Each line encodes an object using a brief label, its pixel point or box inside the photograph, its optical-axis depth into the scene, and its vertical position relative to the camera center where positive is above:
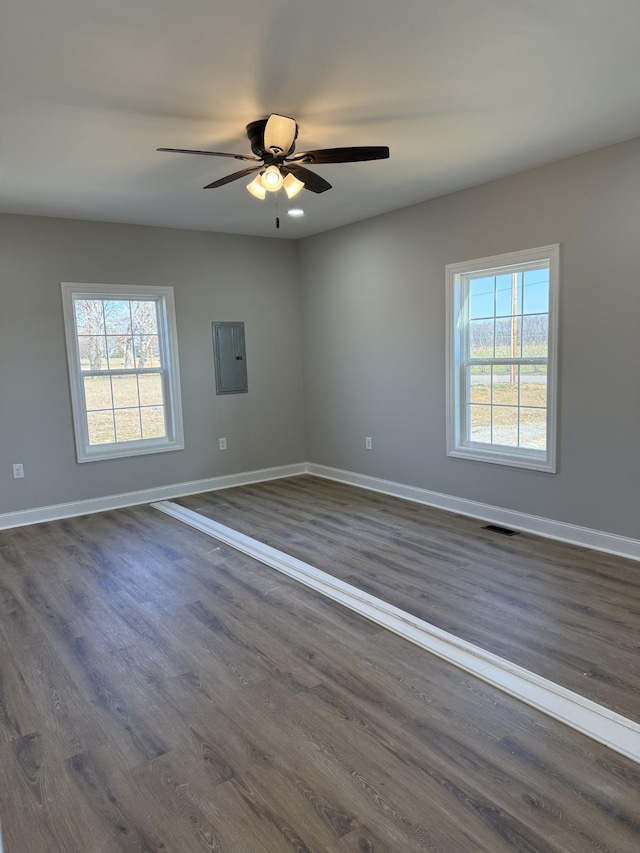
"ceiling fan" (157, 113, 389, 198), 2.71 +1.06
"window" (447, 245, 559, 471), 4.01 -0.01
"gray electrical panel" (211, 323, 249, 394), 5.79 +0.08
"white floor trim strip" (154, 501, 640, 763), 2.01 -1.35
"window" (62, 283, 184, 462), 5.05 +0.00
